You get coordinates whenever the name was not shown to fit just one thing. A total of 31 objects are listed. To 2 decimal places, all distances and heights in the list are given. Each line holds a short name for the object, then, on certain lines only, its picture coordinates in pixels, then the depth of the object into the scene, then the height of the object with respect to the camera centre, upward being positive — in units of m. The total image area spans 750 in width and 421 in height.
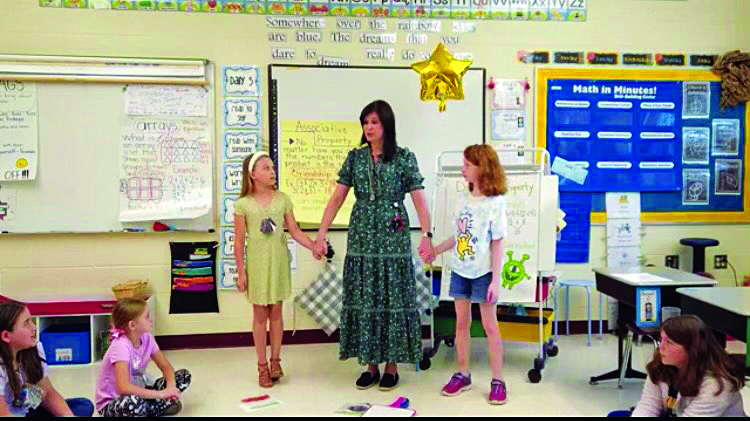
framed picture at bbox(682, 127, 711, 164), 5.01 +0.37
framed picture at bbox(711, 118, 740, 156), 5.02 +0.43
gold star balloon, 4.30 +0.77
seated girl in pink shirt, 2.98 -0.79
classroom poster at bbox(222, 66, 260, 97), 4.60 +0.79
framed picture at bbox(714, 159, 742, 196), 5.05 +0.14
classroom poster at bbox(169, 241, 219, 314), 4.63 -0.54
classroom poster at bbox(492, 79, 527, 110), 4.82 +0.73
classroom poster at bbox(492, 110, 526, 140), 4.84 +0.50
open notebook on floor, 3.23 -1.05
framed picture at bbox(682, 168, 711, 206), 5.03 +0.06
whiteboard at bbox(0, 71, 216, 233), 4.44 +0.20
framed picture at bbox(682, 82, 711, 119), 4.98 +0.70
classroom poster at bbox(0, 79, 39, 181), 4.39 +0.44
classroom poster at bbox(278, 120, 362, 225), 4.64 +0.25
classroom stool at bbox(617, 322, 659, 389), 3.27 -0.79
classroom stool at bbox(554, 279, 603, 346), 4.75 -0.72
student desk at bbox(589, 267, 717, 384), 3.33 -0.48
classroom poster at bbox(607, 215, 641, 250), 4.96 -0.28
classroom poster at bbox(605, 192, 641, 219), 4.95 -0.07
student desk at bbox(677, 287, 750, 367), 2.44 -0.44
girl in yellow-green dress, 3.67 -0.28
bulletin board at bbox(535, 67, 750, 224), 4.88 +0.42
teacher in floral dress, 3.60 -0.30
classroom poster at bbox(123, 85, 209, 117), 4.50 +0.64
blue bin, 4.23 -0.94
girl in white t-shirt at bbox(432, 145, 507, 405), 3.38 -0.26
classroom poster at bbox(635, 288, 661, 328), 3.29 -0.54
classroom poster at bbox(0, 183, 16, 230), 4.41 -0.06
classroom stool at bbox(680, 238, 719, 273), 4.84 -0.38
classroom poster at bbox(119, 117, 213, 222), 4.52 +0.18
